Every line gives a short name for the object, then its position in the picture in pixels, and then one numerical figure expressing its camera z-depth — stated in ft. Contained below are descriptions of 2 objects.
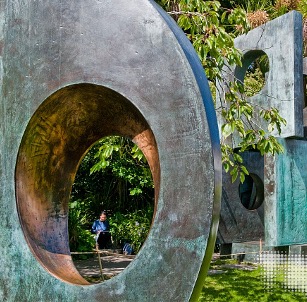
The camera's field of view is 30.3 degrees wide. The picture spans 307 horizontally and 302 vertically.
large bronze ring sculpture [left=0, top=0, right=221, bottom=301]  10.00
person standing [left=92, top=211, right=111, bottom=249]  42.07
